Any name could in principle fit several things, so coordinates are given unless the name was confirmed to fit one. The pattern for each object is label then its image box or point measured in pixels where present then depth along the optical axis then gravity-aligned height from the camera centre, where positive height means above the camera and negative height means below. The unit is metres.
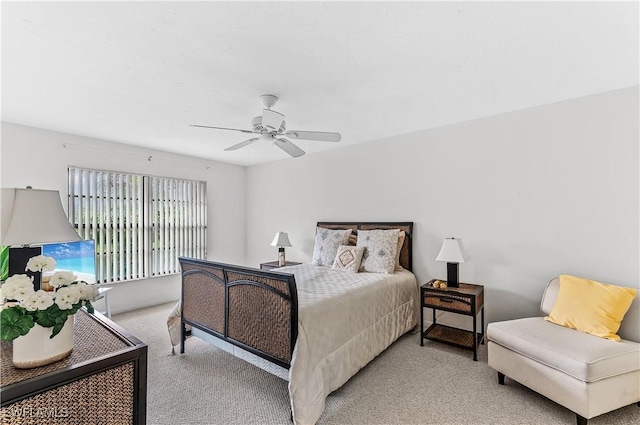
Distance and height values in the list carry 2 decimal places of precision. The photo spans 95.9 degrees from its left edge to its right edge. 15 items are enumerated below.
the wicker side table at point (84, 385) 1.03 -0.68
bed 2.01 -0.91
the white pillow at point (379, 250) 3.48 -0.48
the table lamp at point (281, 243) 4.57 -0.50
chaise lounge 1.81 -1.03
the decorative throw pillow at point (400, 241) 3.73 -0.38
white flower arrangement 1.08 -0.37
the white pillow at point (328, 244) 3.99 -0.45
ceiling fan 2.40 +0.75
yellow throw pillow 2.11 -0.73
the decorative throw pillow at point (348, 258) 3.58 -0.59
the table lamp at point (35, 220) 1.45 -0.04
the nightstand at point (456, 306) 2.80 -0.95
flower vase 1.11 -0.54
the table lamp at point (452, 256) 3.02 -0.47
